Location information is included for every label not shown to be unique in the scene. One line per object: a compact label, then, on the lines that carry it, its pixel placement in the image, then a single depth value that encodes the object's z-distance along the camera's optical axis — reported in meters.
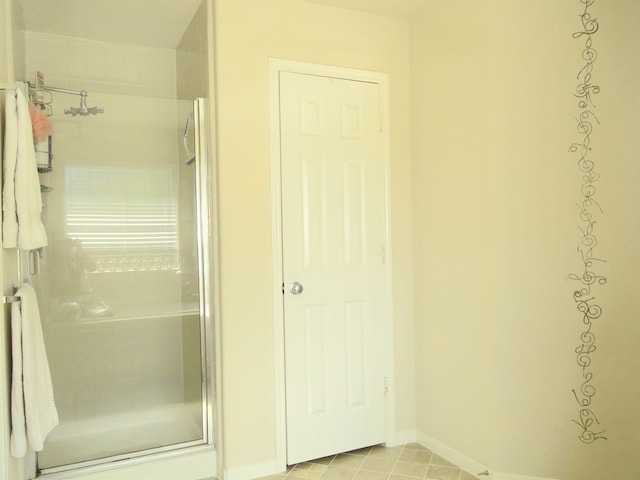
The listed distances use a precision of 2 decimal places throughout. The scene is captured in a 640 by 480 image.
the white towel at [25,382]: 1.82
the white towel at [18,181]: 1.78
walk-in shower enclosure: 2.80
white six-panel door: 2.54
